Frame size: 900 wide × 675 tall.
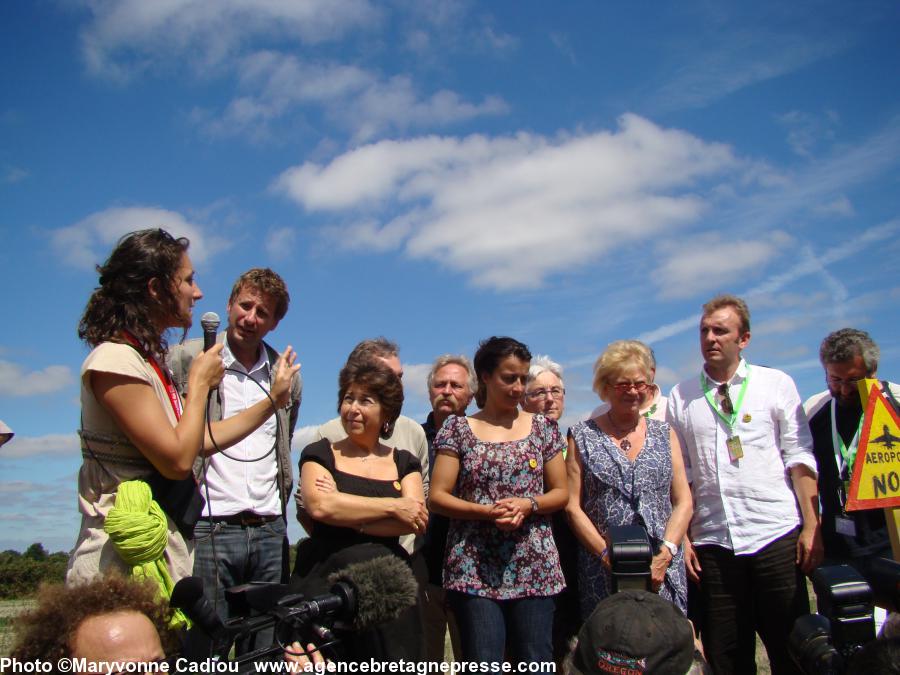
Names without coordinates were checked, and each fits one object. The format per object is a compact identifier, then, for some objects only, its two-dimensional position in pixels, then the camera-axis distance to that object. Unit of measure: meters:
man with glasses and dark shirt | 4.99
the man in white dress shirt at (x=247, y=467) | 3.75
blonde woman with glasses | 4.23
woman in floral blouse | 3.96
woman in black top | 3.52
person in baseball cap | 1.90
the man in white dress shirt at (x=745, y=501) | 4.41
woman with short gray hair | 5.66
